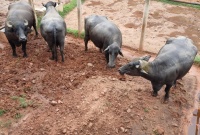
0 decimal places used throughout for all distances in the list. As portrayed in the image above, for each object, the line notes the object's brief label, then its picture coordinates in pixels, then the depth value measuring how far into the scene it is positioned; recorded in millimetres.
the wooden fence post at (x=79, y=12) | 10305
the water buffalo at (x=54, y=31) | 8398
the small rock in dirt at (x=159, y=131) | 6515
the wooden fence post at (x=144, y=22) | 9188
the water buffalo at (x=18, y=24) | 8684
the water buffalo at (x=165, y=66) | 6930
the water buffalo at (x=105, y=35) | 8297
